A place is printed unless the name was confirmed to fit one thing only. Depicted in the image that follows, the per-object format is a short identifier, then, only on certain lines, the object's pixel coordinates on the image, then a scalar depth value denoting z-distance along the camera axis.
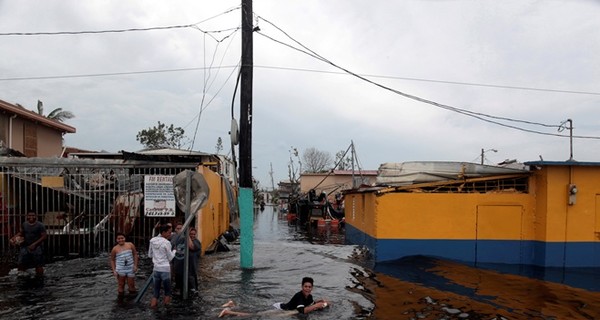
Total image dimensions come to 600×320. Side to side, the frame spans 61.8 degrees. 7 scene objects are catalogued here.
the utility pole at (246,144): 12.62
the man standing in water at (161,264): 8.85
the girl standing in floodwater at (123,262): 9.67
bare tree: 90.19
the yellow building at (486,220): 14.20
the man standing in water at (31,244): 11.32
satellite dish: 9.55
